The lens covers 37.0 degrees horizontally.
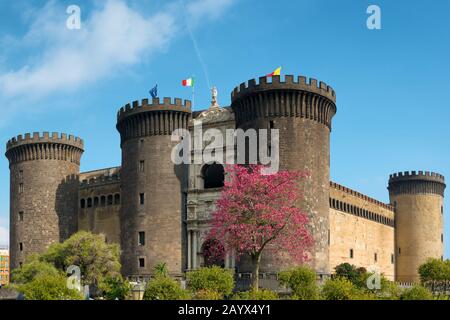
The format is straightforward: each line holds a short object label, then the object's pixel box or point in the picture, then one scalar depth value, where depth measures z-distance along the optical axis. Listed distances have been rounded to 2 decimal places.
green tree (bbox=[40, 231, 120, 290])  56.06
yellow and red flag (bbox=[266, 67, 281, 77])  59.28
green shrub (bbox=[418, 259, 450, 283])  72.62
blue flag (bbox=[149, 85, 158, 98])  64.88
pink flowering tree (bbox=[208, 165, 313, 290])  45.25
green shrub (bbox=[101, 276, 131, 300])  46.19
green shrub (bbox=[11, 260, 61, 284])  55.41
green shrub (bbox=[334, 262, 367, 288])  59.93
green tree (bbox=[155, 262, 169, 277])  56.60
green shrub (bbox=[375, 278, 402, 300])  45.54
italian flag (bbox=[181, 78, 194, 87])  65.79
